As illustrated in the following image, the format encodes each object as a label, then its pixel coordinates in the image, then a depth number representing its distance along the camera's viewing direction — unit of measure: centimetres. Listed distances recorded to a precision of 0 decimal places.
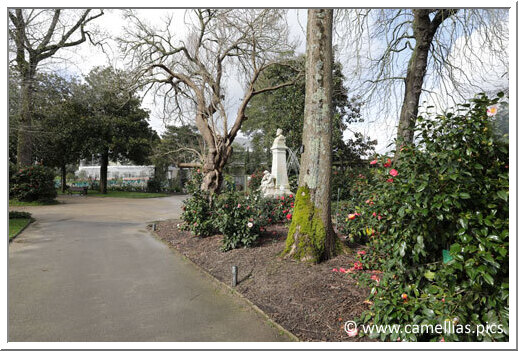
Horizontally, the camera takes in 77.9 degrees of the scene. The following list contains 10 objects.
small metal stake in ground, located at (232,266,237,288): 411
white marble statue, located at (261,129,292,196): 1195
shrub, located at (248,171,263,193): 1688
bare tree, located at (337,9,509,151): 526
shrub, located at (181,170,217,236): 691
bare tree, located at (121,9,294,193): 755
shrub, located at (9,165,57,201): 1422
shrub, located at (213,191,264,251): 563
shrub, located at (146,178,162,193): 2909
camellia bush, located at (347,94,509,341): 219
